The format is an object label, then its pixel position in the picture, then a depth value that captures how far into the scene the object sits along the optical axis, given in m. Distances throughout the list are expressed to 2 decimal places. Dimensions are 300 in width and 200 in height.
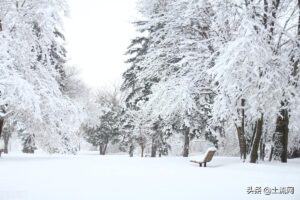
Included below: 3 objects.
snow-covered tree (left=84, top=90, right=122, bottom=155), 48.19
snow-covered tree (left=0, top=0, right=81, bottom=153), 17.03
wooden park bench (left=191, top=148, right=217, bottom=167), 14.19
